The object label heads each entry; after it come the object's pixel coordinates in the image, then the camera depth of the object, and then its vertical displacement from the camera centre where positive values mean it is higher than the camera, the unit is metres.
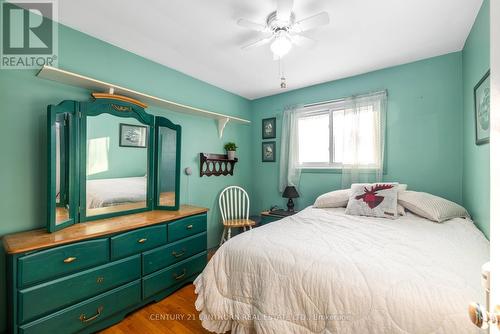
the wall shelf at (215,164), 3.10 +0.02
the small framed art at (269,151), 3.72 +0.25
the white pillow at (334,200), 2.53 -0.38
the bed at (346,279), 0.92 -0.55
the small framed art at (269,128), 3.71 +0.65
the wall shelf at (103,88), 1.69 +0.69
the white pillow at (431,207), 1.94 -0.36
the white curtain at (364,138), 2.70 +0.37
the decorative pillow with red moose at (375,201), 2.14 -0.34
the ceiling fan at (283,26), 1.54 +1.09
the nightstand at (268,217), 3.14 -0.74
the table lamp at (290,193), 3.18 -0.39
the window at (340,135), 2.76 +0.44
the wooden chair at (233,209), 3.16 -0.68
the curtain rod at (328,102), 2.73 +0.93
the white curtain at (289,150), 3.41 +0.25
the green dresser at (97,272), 1.38 -0.83
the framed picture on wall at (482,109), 1.54 +0.45
